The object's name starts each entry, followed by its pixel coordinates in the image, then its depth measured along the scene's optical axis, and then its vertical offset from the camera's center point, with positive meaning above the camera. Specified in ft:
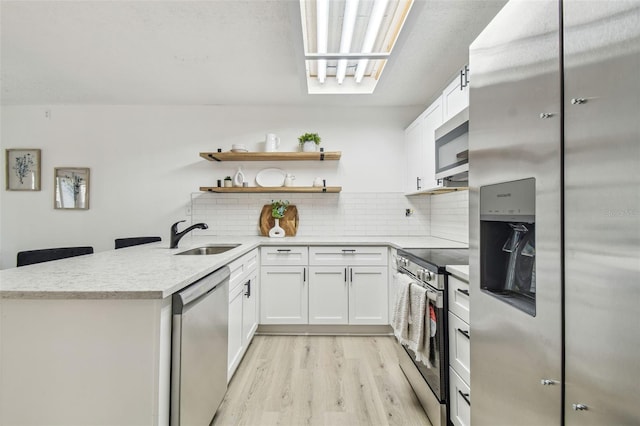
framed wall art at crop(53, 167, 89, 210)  11.96 +0.93
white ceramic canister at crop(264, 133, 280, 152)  11.23 +2.59
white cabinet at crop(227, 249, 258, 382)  6.66 -2.33
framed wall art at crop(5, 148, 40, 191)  11.95 +1.64
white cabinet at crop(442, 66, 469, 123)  6.30 +2.63
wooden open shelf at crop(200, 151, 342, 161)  10.91 +2.07
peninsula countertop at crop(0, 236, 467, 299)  3.50 -0.87
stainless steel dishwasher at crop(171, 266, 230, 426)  3.86 -1.99
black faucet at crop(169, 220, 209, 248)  8.12 -0.58
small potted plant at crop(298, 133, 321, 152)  11.25 +2.62
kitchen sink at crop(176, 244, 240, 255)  9.18 -1.07
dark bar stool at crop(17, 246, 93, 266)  7.13 -1.07
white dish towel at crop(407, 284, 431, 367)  5.54 -2.06
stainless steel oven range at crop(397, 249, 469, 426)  5.22 -2.18
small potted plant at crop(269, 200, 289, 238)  11.10 -0.13
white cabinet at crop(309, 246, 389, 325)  9.70 -2.24
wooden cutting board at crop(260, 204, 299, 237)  11.66 -0.32
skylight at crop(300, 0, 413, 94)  5.93 +4.01
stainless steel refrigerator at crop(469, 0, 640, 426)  1.95 +0.02
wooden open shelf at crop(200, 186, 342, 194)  11.00 +0.88
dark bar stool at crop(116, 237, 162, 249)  10.64 -1.01
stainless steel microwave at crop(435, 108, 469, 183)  5.95 +1.40
